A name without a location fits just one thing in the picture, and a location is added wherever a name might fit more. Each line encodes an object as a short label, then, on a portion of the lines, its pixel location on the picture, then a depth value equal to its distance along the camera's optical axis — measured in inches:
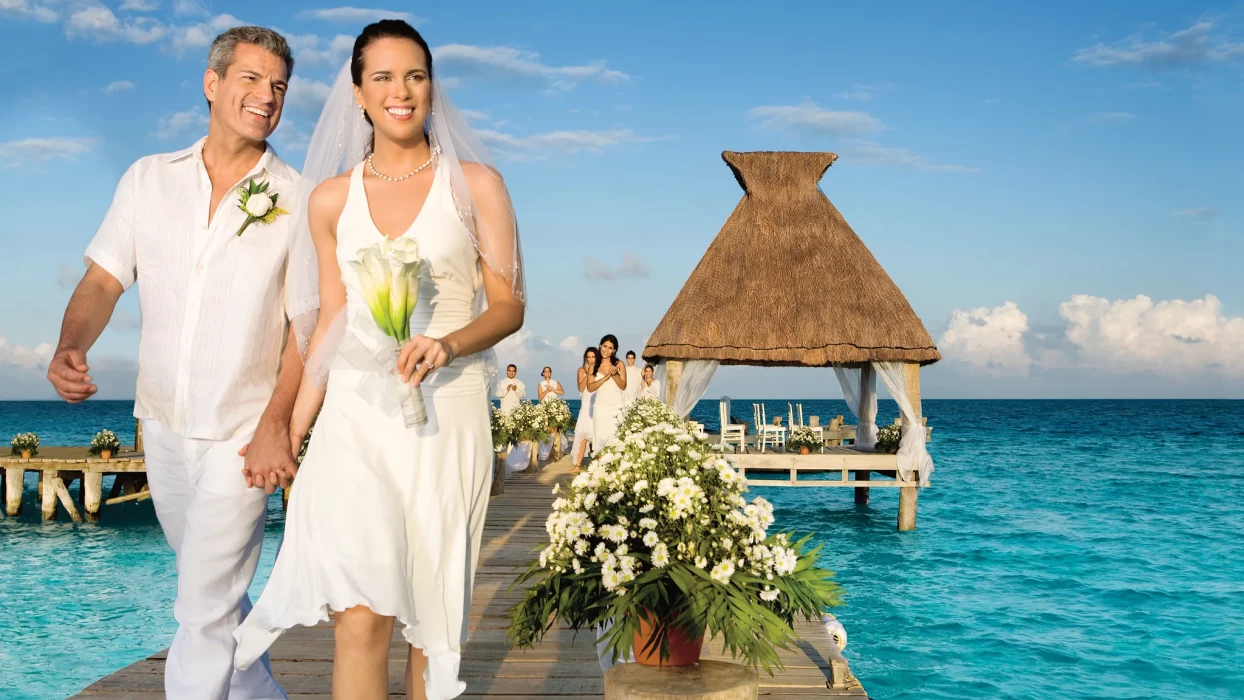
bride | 99.0
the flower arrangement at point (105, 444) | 765.3
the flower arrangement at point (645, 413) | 480.4
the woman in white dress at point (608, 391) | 596.7
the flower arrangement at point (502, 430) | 501.6
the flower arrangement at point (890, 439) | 784.3
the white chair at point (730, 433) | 820.4
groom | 119.7
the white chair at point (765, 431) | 893.2
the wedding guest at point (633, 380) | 686.3
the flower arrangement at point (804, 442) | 770.8
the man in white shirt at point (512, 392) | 713.6
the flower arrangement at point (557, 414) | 682.8
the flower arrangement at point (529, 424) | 608.7
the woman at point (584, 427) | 669.3
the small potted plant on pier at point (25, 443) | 788.0
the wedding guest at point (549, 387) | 810.2
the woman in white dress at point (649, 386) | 761.7
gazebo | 764.6
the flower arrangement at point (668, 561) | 139.8
